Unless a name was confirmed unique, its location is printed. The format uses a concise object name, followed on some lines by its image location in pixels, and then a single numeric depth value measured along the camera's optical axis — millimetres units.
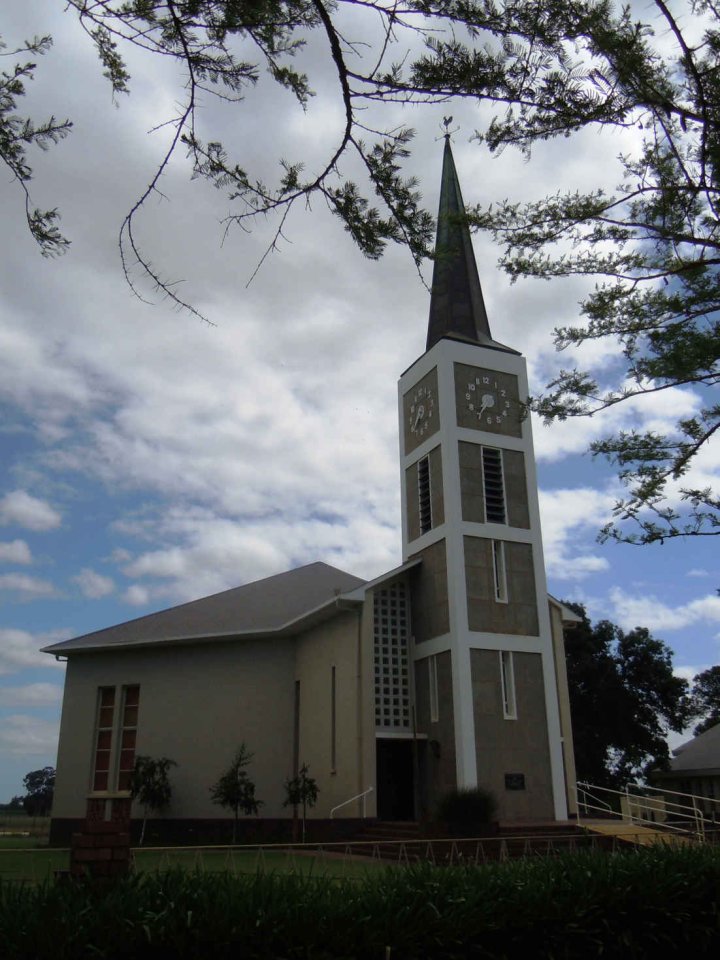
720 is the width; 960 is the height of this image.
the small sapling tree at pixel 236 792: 20422
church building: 19516
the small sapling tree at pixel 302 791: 19438
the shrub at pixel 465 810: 16116
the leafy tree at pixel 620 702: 35031
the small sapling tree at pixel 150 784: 21719
